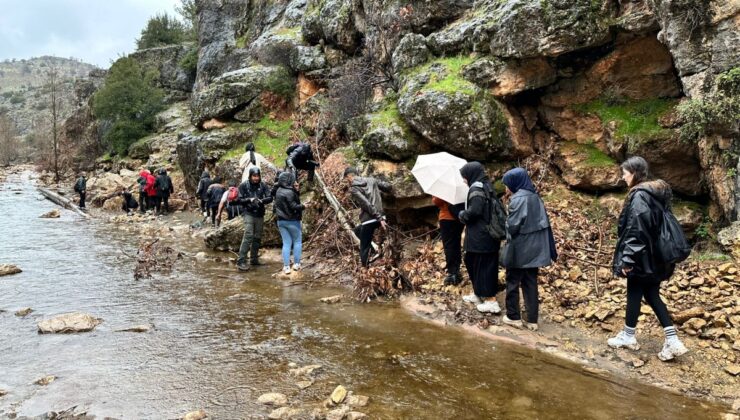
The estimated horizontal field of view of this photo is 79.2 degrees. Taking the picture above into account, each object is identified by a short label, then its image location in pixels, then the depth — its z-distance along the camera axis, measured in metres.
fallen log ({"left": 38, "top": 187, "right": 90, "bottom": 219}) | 18.27
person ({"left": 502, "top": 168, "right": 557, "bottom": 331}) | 5.53
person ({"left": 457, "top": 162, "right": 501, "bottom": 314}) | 6.12
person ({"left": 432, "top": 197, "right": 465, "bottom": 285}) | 7.21
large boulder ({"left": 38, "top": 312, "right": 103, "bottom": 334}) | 5.59
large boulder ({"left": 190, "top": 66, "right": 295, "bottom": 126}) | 17.08
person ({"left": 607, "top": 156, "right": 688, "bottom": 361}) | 4.66
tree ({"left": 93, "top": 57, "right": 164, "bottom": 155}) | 28.77
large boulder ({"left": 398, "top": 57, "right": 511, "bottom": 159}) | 8.52
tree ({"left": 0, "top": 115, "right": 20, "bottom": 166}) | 57.12
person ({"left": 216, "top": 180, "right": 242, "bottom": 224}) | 12.33
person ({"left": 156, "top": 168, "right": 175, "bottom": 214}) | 17.98
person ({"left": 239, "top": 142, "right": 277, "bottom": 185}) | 10.97
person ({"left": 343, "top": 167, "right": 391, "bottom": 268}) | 7.72
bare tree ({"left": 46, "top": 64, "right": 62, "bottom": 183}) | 34.22
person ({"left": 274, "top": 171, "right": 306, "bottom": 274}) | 8.44
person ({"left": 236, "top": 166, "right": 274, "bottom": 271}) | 9.22
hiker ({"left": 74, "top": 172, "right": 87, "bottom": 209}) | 20.27
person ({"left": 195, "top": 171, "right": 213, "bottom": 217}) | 15.03
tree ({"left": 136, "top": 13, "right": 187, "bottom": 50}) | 37.47
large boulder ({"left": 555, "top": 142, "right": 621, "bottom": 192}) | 8.18
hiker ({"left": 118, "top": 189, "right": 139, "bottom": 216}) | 19.16
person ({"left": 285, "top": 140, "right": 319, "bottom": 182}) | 10.73
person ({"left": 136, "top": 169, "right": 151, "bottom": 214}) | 18.11
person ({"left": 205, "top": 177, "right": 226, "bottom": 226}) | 13.78
